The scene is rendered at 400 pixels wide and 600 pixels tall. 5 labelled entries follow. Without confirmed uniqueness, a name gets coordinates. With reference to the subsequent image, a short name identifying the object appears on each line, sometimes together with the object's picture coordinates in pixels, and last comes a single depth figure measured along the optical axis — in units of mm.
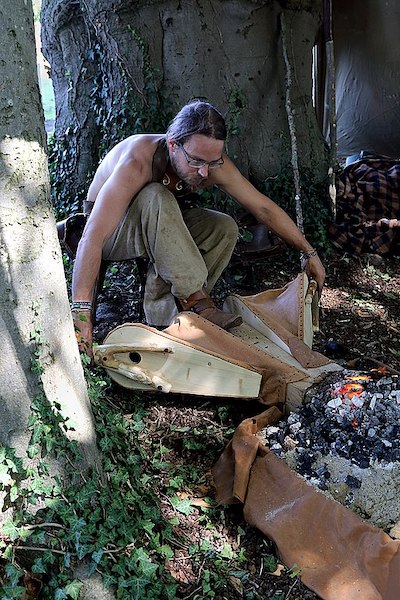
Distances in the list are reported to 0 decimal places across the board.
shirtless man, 3121
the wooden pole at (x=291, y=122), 4883
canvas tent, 7941
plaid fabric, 5223
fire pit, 2490
